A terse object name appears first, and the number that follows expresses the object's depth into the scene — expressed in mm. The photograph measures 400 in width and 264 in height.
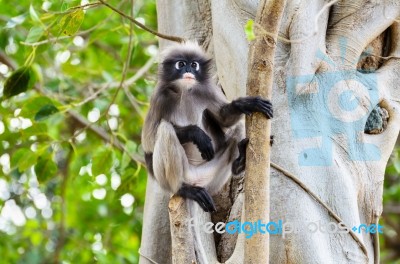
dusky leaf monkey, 7481
